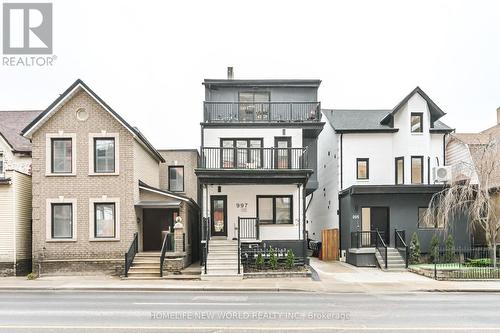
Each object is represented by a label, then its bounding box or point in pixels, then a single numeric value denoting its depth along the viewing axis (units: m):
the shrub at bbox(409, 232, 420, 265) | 24.73
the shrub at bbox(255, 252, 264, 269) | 21.55
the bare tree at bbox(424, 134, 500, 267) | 22.94
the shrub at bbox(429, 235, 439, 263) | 24.14
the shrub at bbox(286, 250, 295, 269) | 21.55
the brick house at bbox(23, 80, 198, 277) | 22.11
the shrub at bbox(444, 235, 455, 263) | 24.33
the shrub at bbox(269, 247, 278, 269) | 21.47
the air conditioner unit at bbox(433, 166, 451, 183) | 26.97
